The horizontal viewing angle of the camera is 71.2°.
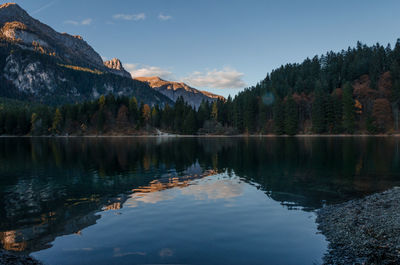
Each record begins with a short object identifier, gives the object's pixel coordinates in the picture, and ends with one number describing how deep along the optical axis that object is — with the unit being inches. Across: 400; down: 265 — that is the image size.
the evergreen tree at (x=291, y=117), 6574.8
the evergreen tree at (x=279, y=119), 6815.9
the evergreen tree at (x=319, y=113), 6333.7
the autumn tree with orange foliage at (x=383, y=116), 5762.8
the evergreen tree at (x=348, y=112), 5910.4
